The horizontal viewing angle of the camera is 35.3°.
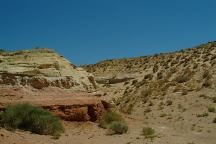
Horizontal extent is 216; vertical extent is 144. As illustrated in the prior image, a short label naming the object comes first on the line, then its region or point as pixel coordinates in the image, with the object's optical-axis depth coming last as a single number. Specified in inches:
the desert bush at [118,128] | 552.2
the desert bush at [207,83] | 952.9
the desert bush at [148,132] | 532.4
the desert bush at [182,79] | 1063.2
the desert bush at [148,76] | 1227.7
